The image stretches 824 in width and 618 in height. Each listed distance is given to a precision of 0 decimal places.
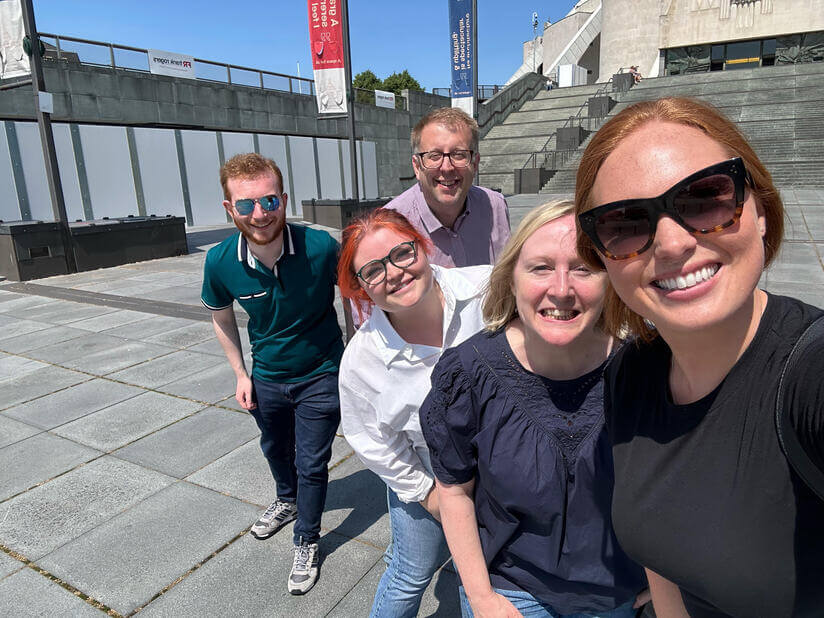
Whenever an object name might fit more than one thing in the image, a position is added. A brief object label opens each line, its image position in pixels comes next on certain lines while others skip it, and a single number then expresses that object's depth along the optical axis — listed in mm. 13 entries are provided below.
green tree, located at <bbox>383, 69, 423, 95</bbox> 64125
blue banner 15914
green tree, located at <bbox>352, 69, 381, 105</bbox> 64312
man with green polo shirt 2715
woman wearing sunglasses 928
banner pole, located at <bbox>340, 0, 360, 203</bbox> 13566
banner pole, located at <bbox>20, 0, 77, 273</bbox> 10367
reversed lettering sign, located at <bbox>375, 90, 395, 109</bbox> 26734
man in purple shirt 2934
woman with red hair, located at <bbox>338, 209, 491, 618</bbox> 1927
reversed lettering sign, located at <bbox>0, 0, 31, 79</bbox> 10039
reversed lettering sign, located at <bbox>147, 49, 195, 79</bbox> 17453
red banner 13492
